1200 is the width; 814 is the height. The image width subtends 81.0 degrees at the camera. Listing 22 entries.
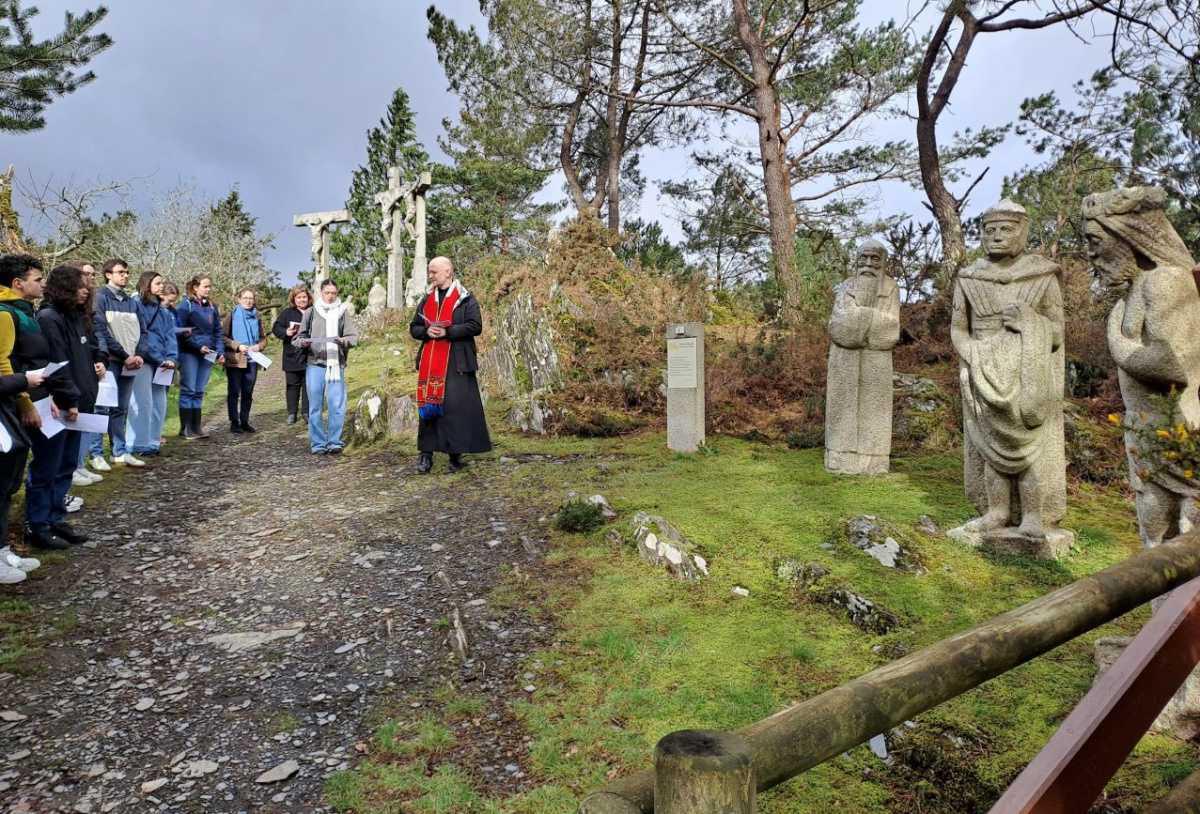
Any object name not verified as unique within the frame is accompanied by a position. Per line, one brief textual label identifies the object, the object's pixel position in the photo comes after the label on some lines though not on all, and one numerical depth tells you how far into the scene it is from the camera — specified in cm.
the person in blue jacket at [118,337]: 725
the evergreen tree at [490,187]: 2583
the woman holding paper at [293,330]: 1009
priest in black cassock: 763
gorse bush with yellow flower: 244
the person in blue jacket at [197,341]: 929
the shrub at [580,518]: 556
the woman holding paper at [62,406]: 514
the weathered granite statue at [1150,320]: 322
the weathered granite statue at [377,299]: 2316
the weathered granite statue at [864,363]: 658
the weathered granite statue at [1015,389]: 448
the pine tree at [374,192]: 3153
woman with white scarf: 890
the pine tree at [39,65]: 1056
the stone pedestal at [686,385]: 795
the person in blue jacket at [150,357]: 802
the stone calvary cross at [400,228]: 2191
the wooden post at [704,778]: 112
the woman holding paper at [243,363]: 1055
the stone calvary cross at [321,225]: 2241
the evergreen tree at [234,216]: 3182
